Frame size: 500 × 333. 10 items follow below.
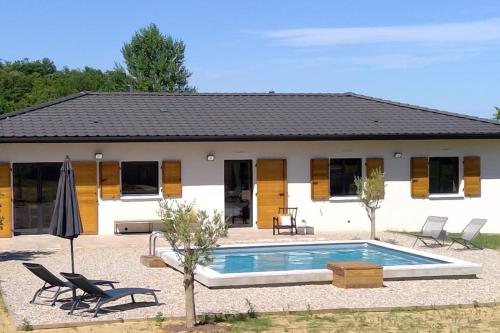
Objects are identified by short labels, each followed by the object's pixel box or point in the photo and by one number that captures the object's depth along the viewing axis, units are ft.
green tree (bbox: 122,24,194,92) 223.71
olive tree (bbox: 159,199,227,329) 34.91
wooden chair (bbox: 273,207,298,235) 73.46
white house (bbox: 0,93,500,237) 72.08
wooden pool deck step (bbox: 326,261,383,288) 44.42
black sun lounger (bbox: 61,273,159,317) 36.96
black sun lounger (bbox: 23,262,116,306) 39.06
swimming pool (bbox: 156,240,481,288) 45.09
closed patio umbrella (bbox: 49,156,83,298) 40.40
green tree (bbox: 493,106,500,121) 158.61
